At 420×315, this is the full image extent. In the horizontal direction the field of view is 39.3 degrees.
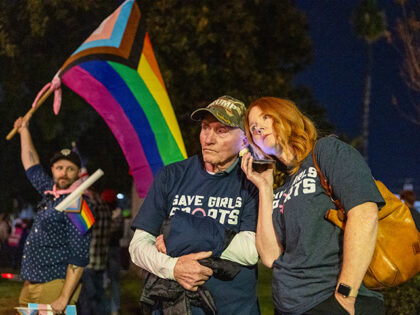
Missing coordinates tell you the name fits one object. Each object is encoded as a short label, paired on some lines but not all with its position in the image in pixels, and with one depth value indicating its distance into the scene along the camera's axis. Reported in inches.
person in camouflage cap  130.7
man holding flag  208.2
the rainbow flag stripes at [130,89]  247.1
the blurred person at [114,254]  392.8
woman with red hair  104.2
